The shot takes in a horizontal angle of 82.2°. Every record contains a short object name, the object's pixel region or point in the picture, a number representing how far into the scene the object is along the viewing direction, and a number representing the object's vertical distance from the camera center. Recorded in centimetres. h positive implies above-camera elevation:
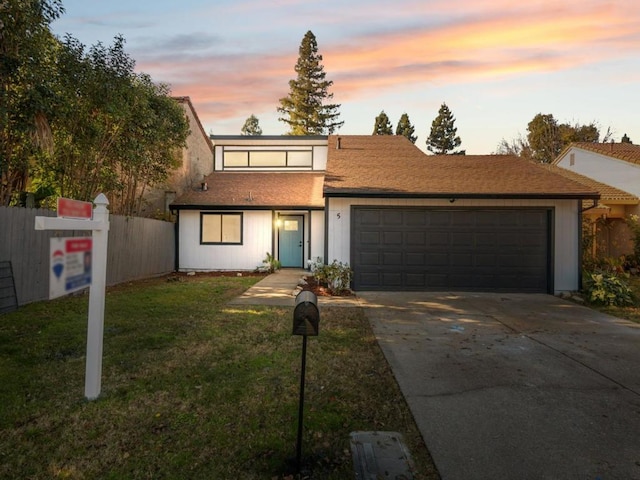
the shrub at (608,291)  868 -113
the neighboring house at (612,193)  1545 +225
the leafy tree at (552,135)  3675 +1108
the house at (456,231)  1014 +31
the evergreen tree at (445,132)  4606 +1389
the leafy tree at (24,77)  664 +301
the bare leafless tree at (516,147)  4031 +1093
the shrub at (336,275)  977 -94
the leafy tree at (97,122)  834 +302
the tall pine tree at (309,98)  3875 +1518
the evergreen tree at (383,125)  4412 +1409
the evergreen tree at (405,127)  4497 +1411
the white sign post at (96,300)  336 -57
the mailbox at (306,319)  249 -54
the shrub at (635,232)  1371 +47
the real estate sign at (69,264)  275 -22
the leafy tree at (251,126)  4747 +1471
